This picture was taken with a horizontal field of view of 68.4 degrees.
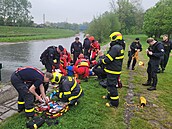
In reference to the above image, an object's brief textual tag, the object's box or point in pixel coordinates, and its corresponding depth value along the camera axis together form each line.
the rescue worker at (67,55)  5.38
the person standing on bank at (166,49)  6.01
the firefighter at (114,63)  3.17
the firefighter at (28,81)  2.73
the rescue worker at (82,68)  4.81
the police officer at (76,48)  6.59
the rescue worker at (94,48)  6.93
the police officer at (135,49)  6.62
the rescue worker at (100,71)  4.83
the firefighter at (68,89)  3.04
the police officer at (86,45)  7.14
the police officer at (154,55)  4.19
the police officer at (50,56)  4.41
